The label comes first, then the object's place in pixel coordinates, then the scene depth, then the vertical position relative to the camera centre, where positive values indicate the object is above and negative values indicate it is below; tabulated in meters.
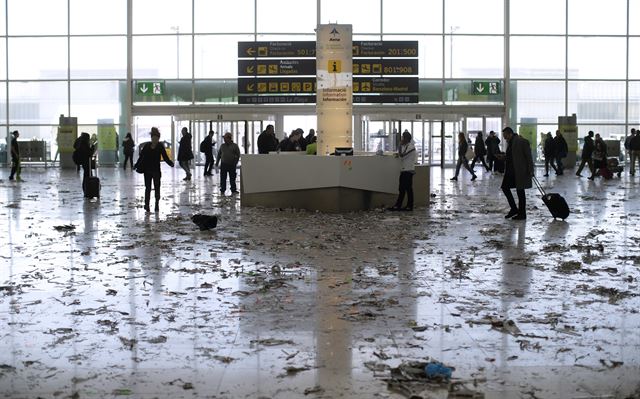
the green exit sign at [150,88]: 44.12 +3.07
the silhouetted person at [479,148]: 35.00 +0.38
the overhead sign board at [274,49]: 37.22 +4.10
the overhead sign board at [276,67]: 37.47 +3.43
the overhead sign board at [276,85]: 37.28 +2.74
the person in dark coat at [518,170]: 16.89 -0.20
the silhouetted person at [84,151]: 24.10 +0.13
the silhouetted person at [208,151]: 33.31 +0.21
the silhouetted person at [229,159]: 23.41 -0.04
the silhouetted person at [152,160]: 18.97 -0.06
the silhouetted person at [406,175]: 18.83 -0.32
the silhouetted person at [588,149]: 32.78 +0.34
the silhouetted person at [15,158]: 30.03 -0.07
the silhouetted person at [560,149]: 35.29 +0.36
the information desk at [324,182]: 18.67 -0.47
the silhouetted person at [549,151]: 35.12 +0.28
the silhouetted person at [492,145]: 36.56 +0.51
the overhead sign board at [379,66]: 37.91 +3.54
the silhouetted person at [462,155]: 31.45 +0.11
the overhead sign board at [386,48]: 37.66 +4.19
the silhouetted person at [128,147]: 41.34 +0.40
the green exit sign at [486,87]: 44.41 +3.21
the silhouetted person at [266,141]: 25.24 +0.42
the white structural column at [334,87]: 21.62 +1.57
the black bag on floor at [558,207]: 16.64 -0.81
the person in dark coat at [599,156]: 31.70 +0.10
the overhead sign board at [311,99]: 37.44 +2.25
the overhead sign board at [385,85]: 37.97 +2.81
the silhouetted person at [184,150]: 31.71 +0.22
